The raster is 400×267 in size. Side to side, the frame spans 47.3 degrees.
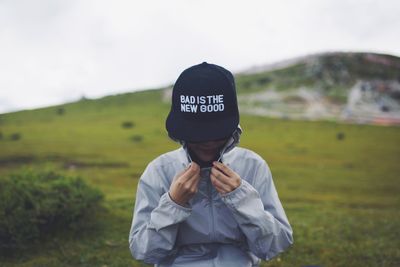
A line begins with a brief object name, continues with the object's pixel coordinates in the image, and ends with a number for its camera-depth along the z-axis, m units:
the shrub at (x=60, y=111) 82.00
